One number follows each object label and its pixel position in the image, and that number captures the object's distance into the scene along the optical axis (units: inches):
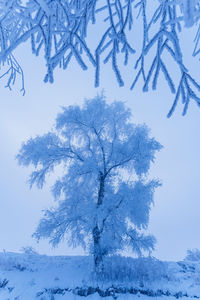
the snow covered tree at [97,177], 395.9
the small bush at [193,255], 738.6
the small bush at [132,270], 336.5
